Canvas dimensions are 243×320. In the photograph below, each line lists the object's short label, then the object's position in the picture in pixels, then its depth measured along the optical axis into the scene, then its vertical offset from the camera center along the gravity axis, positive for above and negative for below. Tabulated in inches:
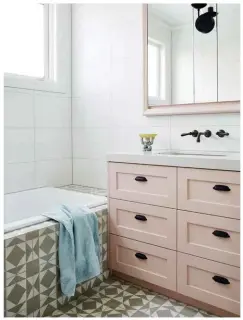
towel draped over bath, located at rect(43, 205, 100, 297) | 69.4 -22.2
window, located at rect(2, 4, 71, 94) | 102.0 +36.7
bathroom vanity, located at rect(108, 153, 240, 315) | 63.5 -16.9
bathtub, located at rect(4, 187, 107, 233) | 92.7 -15.6
